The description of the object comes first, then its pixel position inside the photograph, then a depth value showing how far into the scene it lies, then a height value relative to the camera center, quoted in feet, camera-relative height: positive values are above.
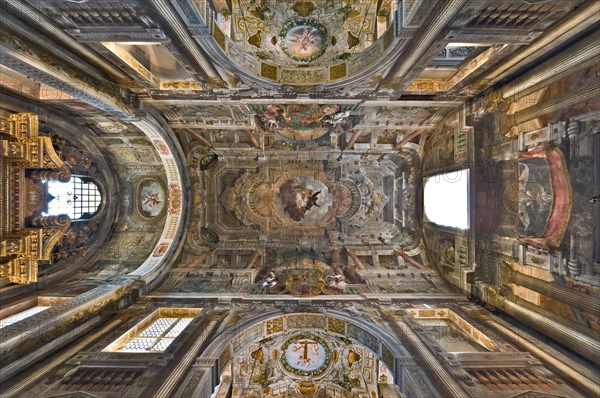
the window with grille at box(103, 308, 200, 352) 25.14 -13.71
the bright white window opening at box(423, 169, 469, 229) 32.86 +2.20
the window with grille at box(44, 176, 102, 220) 32.53 +0.44
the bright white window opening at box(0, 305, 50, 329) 23.81 -10.95
